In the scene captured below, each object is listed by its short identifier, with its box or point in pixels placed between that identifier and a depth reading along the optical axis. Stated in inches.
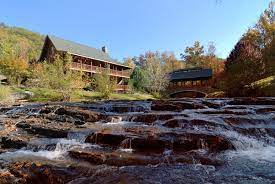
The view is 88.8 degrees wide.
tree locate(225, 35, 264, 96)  615.8
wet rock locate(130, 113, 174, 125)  235.3
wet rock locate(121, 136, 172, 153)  161.5
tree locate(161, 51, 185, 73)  1706.2
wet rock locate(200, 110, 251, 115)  252.1
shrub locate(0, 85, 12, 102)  525.4
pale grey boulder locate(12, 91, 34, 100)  574.0
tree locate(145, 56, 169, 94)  1001.3
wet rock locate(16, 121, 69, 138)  201.8
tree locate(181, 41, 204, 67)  1465.3
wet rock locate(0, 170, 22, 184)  114.7
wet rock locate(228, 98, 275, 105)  341.4
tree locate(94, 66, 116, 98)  686.9
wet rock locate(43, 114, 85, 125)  242.9
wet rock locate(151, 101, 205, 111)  300.8
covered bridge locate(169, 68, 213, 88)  1029.4
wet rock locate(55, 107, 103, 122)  256.4
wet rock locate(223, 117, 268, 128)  212.4
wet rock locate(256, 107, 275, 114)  267.0
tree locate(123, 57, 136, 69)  1666.0
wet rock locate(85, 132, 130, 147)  175.3
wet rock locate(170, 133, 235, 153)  160.7
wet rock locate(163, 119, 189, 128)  207.4
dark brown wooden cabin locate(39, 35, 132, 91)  858.4
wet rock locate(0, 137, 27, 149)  178.3
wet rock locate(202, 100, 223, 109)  330.3
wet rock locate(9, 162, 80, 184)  117.3
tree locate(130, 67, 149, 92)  1040.2
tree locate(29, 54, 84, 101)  615.2
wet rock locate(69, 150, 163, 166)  139.5
